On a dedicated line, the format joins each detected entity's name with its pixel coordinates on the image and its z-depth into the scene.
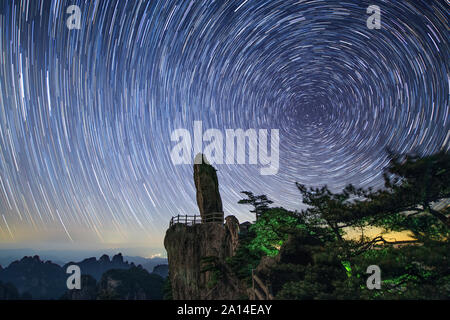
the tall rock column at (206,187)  26.61
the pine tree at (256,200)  27.41
